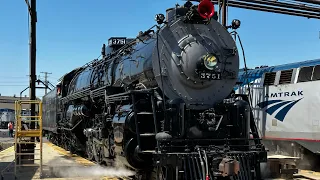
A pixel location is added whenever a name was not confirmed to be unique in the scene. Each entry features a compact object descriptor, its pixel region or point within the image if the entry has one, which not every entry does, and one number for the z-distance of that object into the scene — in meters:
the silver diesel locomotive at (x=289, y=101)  11.43
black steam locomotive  6.71
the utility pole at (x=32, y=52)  12.95
